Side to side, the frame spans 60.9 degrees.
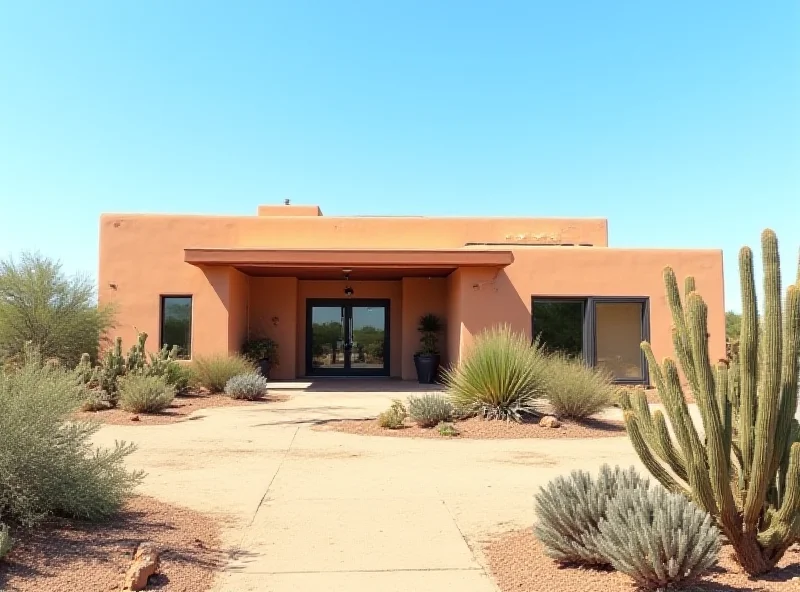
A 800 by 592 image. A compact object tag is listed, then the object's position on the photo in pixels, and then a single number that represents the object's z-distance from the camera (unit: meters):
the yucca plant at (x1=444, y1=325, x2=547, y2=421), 11.30
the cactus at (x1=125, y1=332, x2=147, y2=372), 14.12
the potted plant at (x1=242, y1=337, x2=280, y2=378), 19.20
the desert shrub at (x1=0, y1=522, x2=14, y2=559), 4.11
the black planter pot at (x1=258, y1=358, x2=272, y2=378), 19.23
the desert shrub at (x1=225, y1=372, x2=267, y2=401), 14.68
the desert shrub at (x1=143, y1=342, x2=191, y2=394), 13.91
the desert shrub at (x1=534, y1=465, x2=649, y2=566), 4.43
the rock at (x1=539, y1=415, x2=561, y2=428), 10.94
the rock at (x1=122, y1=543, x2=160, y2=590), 4.10
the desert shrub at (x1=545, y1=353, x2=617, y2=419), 11.38
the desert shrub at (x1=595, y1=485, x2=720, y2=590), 3.78
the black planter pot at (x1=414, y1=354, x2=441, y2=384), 19.44
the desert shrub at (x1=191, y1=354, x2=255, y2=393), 15.70
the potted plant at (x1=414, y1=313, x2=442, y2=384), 19.47
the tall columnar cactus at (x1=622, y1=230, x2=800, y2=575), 4.14
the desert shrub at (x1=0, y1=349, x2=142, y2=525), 4.77
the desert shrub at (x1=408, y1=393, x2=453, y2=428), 11.13
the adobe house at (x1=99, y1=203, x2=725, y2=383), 17.25
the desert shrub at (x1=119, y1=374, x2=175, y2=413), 12.41
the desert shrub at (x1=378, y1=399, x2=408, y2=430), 11.07
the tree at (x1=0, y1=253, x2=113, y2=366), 16.27
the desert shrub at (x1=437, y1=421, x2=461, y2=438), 10.39
